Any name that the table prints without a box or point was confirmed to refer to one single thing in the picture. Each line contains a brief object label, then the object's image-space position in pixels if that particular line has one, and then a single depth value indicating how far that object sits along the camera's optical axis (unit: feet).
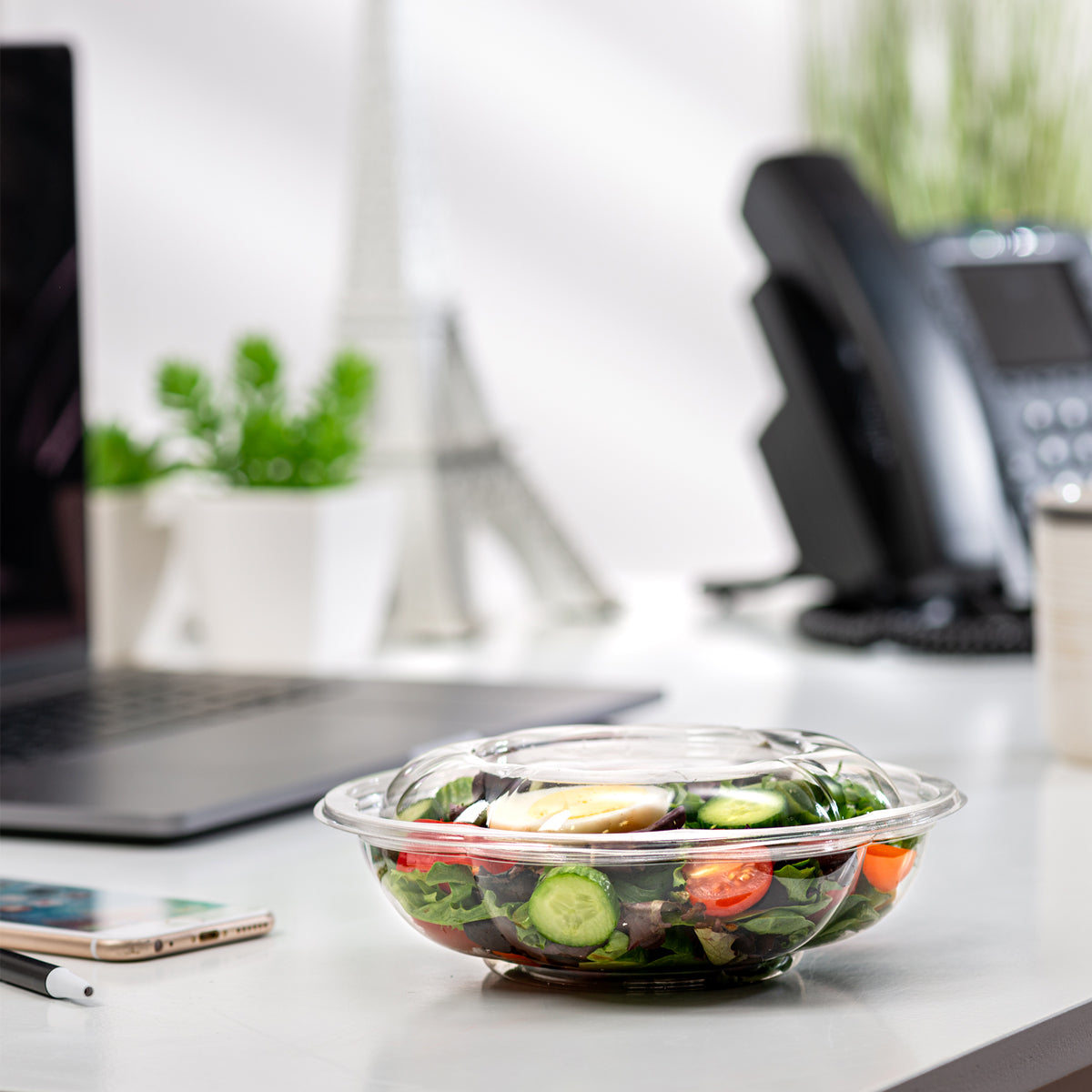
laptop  4.29
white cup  4.55
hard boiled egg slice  3.40
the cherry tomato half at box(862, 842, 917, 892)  3.48
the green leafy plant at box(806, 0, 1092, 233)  11.76
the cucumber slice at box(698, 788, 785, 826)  3.41
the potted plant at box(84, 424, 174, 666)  7.10
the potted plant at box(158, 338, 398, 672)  6.70
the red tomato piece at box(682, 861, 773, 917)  3.38
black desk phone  6.90
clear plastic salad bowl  3.39
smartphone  3.63
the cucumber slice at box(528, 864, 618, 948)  3.39
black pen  3.48
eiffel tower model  8.04
